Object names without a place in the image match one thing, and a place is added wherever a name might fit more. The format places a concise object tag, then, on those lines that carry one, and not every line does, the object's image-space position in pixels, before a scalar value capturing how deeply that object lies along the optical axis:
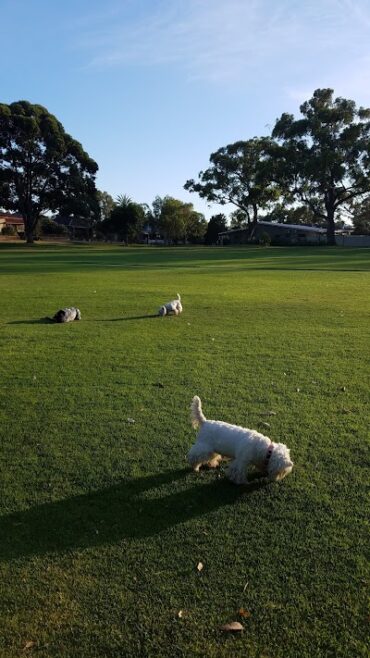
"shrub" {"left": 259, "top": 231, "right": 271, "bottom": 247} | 69.01
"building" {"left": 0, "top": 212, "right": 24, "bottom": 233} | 87.67
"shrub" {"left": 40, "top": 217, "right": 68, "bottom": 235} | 87.62
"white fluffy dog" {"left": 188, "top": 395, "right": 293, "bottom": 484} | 3.98
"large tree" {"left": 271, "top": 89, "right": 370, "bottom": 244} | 63.75
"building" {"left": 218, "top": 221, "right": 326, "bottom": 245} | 85.81
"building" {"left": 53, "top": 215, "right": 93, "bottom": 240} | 89.19
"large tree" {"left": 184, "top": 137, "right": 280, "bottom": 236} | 82.12
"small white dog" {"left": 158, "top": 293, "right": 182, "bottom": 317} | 11.61
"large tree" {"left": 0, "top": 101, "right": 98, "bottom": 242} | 62.78
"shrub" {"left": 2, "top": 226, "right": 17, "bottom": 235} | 85.12
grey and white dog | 10.78
